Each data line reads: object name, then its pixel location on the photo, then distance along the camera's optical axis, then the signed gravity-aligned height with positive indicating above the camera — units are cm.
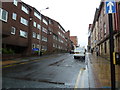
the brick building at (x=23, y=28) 1482 +444
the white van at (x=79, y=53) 1576 -110
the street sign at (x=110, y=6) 323 +151
